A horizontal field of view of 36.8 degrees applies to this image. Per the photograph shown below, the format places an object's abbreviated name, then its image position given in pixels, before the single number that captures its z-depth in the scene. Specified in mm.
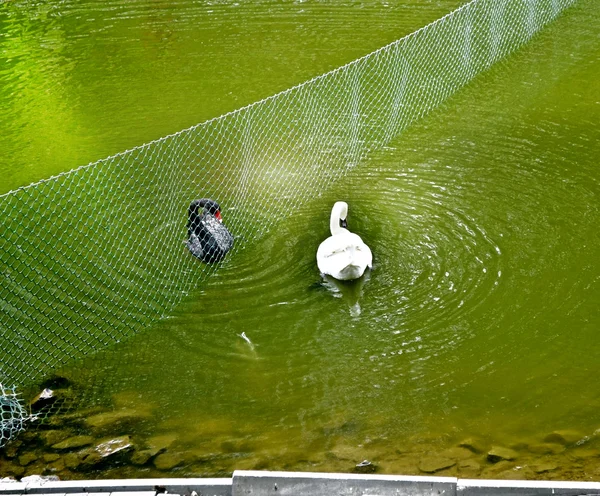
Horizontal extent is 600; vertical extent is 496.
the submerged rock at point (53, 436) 6553
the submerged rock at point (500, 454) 6090
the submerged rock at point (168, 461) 6242
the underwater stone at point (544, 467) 5949
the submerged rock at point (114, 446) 6388
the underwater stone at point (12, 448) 6418
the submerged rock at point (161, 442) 6430
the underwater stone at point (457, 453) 6129
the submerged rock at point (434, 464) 6016
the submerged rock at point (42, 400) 6918
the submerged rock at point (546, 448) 6156
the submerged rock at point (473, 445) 6200
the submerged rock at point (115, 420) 6691
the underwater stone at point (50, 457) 6352
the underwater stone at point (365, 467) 6047
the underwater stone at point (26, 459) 6324
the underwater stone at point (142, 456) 6277
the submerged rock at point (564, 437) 6244
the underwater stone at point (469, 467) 5980
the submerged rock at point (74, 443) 6492
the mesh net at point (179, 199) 8000
